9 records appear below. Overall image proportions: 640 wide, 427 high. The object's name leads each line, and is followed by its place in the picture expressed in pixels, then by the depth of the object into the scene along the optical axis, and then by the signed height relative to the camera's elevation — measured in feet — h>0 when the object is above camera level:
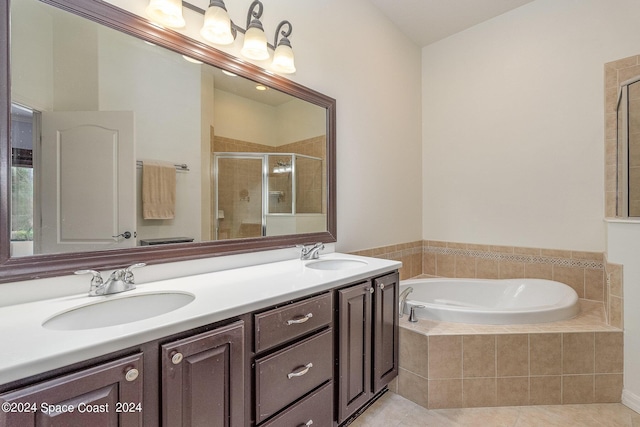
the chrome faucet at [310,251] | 6.24 -0.83
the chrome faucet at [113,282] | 3.49 -0.85
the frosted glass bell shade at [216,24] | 4.64 +2.99
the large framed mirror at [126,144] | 3.30 +0.98
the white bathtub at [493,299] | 6.25 -2.22
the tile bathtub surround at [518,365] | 5.90 -3.06
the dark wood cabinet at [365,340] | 4.66 -2.24
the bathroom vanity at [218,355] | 2.18 -1.39
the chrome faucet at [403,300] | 6.92 -2.09
